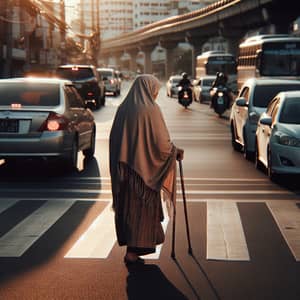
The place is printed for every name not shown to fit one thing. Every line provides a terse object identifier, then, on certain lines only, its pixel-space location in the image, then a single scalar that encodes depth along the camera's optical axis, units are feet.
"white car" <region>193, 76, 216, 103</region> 150.20
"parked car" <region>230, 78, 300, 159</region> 53.57
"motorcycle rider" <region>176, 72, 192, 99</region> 128.77
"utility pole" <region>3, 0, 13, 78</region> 125.77
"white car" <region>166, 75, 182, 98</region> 183.93
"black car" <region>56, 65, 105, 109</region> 122.21
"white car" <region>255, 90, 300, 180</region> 40.98
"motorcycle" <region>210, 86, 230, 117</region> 107.82
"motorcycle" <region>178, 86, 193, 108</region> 129.39
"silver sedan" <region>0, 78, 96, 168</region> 44.34
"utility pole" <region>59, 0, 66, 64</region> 289.53
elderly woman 23.26
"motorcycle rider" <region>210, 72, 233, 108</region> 107.96
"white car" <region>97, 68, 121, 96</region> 187.01
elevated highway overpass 194.18
